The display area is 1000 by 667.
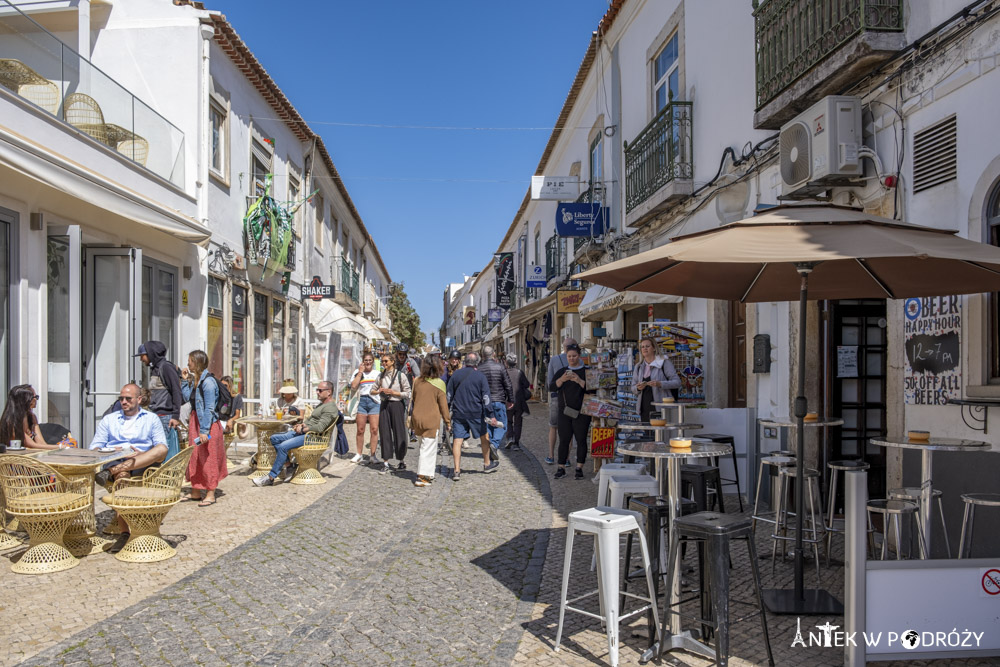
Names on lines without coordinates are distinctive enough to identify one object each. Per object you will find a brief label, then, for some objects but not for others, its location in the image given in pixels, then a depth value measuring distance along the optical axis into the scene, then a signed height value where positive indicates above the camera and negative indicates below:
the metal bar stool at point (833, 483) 5.09 -1.08
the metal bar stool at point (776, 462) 5.69 -0.94
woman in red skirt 7.56 -0.99
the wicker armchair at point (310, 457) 9.05 -1.43
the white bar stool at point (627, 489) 5.32 -1.07
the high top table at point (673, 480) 3.80 -0.85
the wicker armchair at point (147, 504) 5.59 -1.23
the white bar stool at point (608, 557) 3.78 -1.13
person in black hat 7.64 -0.51
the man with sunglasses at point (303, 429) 8.97 -1.11
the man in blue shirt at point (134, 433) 6.18 -0.79
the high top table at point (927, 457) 4.29 -0.69
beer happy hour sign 5.23 -0.08
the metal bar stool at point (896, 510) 4.38 -1.01
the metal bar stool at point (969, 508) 4.05 -0.95
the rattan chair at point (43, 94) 8.05 +2.67
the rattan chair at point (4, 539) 5.82 -1.57
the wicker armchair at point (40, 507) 5.23 -1.18
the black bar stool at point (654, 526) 4.39 -1.12
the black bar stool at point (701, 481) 5.68 -1.14
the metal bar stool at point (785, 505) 5.40 -1.23
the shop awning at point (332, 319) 18.64 +0.48
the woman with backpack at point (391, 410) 10.32 -0.99
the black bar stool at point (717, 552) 3.57 -1.05
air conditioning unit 6.15 +1.63
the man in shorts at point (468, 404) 9.80 -0.86
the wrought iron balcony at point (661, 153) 10.53 +2.79
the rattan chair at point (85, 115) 8.84 +2.72
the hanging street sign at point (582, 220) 15.49 +2.46
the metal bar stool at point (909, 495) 4.58 -0.97
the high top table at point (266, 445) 9.51 -1.37
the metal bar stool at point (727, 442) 7.60 -1.08
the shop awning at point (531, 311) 20.84 +0.83
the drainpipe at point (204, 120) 11.95 +3.49
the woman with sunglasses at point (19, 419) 6.31 -0.68
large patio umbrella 3.72 +0.43
